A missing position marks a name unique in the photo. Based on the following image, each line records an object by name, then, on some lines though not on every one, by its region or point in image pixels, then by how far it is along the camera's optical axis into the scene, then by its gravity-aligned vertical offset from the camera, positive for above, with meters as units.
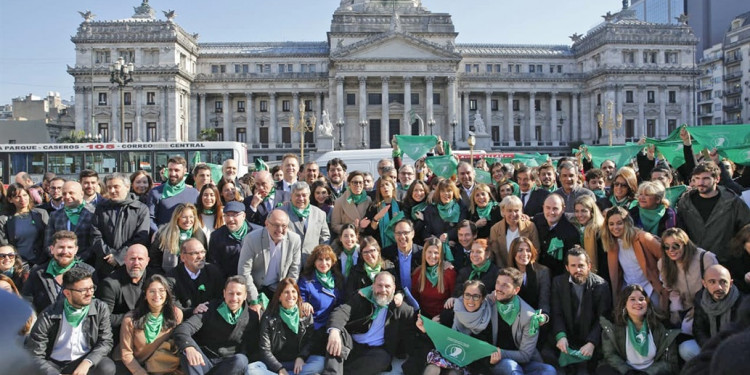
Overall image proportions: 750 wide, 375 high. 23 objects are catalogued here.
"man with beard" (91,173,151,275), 8.84 -0.54
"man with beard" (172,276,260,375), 7.36 -1.87
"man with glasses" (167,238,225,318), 7.92 -1.25
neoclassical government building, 61.06 +10.73
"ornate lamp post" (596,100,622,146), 62.18 +5.87
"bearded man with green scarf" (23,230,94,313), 7.72 -1.17
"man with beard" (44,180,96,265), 9.04 -0.49
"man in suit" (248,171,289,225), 10.33 -0.28
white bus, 27.28 +1.33
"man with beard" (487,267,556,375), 7.48 -1.91
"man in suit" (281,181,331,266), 9.17 -0.58
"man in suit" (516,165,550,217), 10.38 -0.22
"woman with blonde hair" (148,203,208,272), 8.45 -0.75
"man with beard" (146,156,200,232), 10.16 -0.19
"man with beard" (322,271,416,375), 7.88 -1.92
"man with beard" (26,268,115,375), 7.05 -1.73
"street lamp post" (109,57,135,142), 31.56 +5.89
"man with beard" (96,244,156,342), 7.68 -1.31
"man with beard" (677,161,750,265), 8.49 -0.49
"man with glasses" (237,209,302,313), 8.26 -0.99
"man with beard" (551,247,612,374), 7.66 -1.63
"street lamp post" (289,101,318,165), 64.50 +6.38
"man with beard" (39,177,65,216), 9.84 -0.14
